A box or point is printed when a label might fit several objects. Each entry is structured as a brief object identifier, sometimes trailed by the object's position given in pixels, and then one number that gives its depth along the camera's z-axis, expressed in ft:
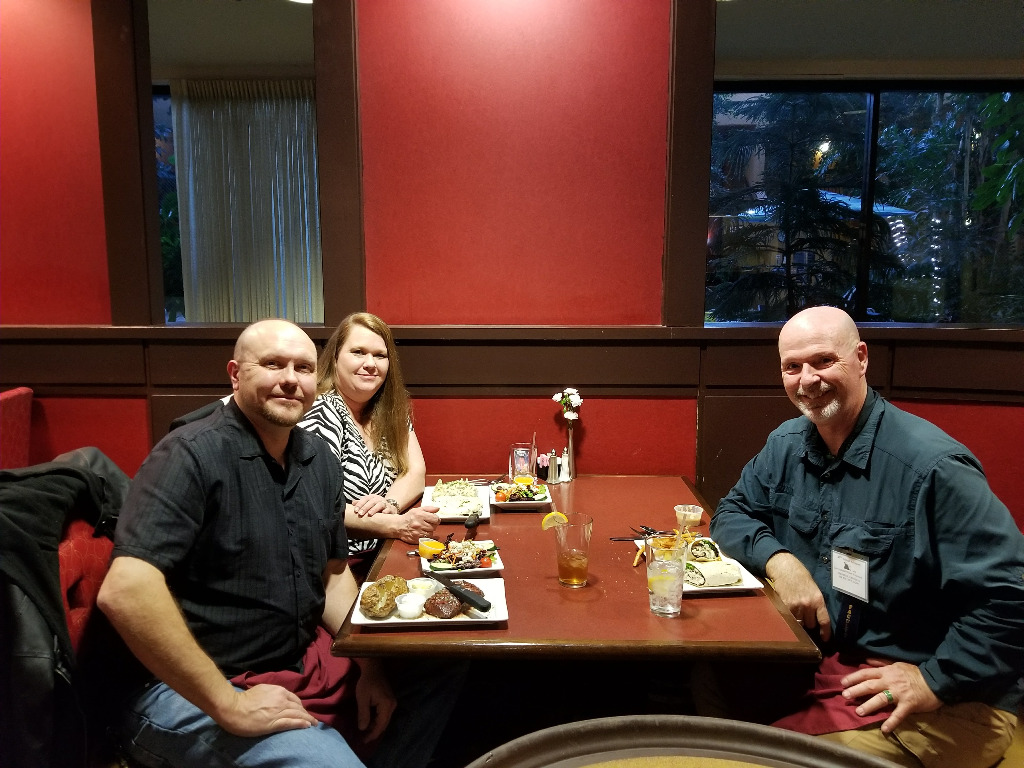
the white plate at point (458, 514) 6.81
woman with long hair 7.20
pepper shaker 8.53
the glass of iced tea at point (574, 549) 5.15
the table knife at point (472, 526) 6.35
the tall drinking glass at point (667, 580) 4.69
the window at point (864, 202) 16.08
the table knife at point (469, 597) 4.60
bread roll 4.58
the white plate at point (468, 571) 5.32
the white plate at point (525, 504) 7.21
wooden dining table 4.27
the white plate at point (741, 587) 4.97
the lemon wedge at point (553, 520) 5.57
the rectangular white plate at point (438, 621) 4.50
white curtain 20.49
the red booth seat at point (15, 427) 8.79
